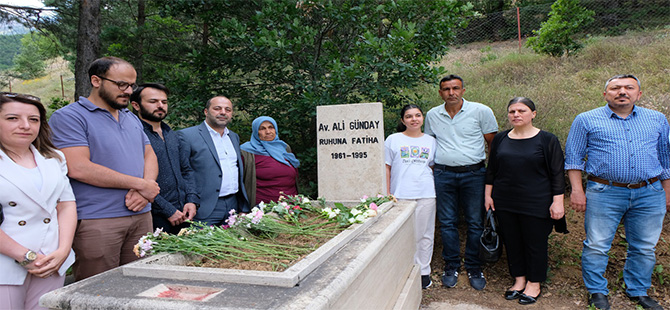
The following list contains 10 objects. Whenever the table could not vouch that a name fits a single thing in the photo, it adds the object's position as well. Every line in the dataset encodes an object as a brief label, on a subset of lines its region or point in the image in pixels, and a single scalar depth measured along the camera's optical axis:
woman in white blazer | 1.84
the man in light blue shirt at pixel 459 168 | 3.87
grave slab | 1.53
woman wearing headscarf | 3.59
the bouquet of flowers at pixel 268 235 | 2.15
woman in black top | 3.43
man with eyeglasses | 2.32
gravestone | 3.84
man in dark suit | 3.22
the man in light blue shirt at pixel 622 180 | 3.23
